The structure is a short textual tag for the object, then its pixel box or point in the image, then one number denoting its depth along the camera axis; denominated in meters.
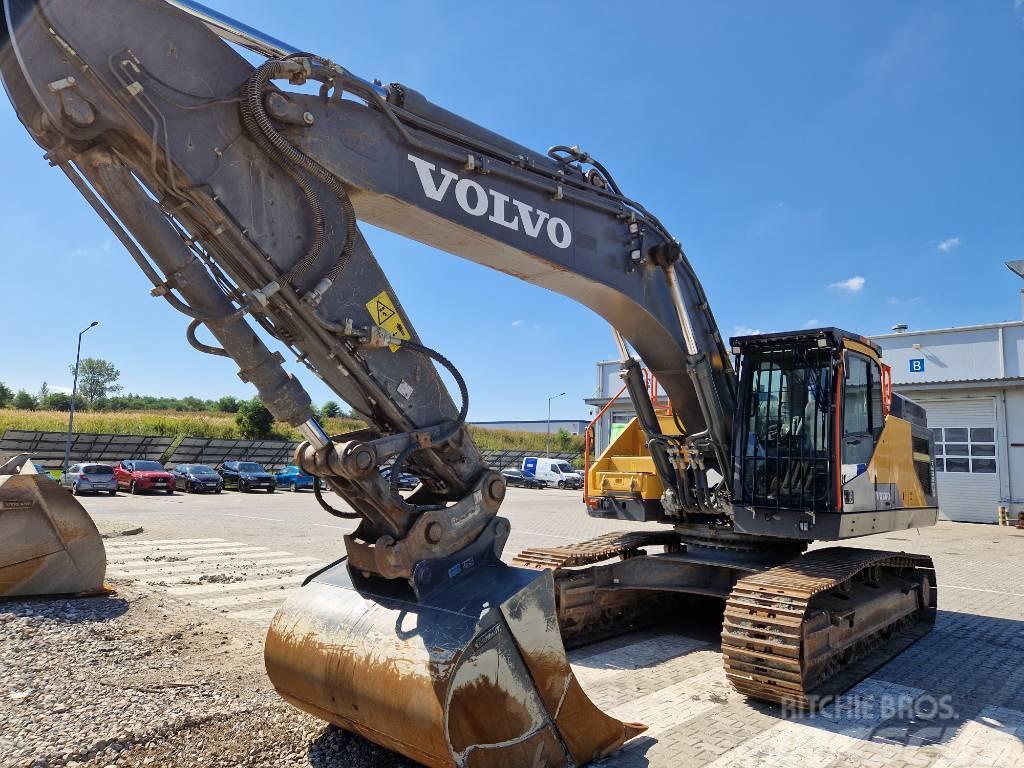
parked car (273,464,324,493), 35.75
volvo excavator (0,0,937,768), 3.51
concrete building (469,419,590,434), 96.60
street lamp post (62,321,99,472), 32.08
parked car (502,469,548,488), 40.44
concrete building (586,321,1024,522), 23.48
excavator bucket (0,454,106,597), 8.17
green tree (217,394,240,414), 77.12
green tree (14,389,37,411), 69.14
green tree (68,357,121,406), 86.44
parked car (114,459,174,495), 29.61
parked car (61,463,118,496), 28.03
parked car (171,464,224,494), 31.33
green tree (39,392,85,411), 69.06
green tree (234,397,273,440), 49.66
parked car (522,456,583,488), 40.03
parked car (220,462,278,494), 33.28
